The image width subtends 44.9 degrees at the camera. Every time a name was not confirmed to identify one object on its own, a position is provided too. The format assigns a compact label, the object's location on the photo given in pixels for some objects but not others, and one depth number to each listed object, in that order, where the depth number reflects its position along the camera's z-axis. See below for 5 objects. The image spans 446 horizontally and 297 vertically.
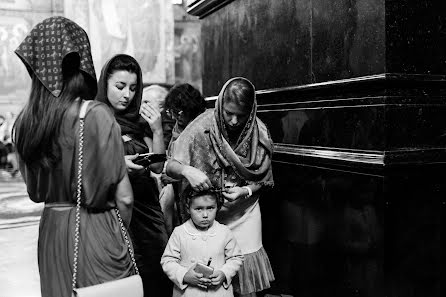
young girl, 3.23
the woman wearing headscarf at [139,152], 3.42
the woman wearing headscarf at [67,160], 2.38
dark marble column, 3.19
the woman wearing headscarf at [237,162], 3.44
